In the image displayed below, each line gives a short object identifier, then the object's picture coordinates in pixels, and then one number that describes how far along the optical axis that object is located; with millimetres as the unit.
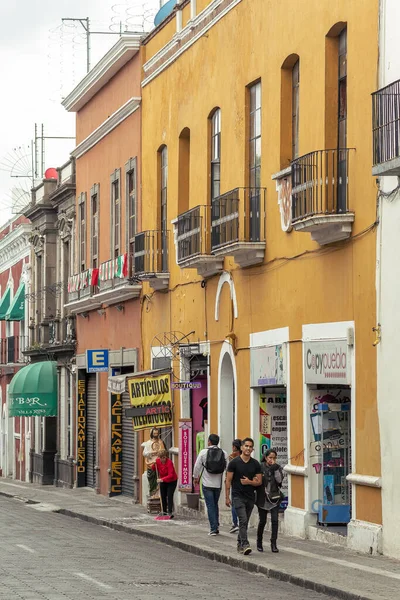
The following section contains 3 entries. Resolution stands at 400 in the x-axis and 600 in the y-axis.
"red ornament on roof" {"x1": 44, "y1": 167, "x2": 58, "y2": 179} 47938
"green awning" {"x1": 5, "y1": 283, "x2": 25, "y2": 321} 47125
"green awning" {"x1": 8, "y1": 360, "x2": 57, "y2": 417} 40688
